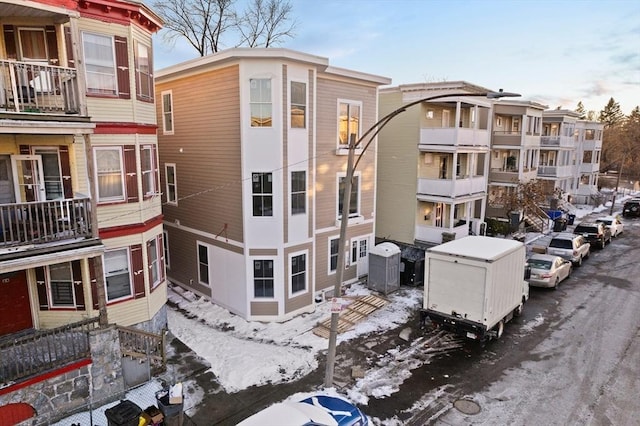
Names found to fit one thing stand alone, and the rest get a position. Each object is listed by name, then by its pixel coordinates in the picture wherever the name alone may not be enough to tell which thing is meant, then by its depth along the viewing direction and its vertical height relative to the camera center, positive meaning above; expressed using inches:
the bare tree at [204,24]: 1261.1 +399.8
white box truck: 533.0 -185.1
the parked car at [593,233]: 1107.9 -224.0
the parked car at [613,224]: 1220.0 -221.5
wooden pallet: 617.3 -268.9
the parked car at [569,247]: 936.3 -226.6
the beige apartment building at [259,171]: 620.4 -36.0
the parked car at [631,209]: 1611.7 -229.2
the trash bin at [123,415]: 367.9 -243.9
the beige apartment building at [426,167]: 912.9 -39.8
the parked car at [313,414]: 329.7 -226.1
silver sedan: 784.3 -233.6
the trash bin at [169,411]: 382.3 -247.3
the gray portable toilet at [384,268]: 756.0 -221.9
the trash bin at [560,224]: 1268.5 -229.8
